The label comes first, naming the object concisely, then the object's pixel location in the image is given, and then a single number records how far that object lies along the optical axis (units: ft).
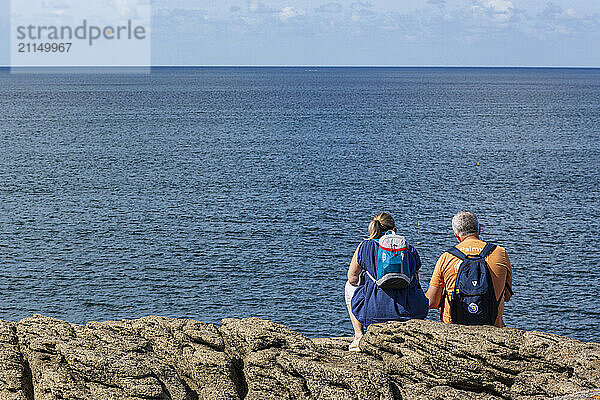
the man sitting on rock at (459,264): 30.32
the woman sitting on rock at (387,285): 30.58
